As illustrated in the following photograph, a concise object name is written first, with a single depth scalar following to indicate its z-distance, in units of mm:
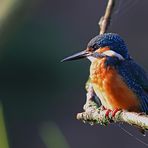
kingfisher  8203
